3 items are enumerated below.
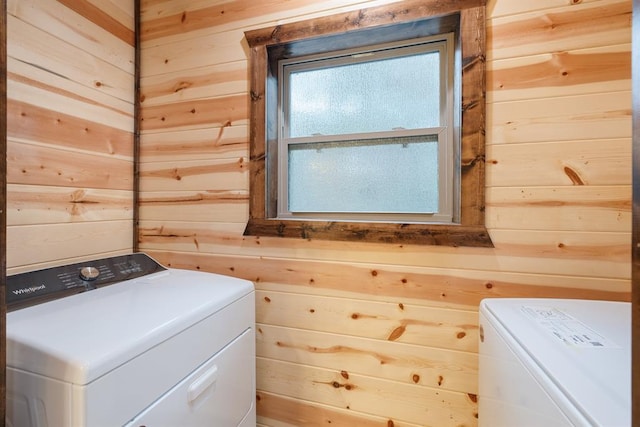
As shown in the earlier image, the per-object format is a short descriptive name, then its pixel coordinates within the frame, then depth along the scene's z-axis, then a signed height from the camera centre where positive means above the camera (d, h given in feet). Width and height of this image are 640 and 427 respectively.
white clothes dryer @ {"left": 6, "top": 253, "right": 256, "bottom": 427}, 1.95 -1.02
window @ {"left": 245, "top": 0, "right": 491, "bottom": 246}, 3.62 +1.29
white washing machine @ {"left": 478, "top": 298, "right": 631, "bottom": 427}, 1.52 -0.90
